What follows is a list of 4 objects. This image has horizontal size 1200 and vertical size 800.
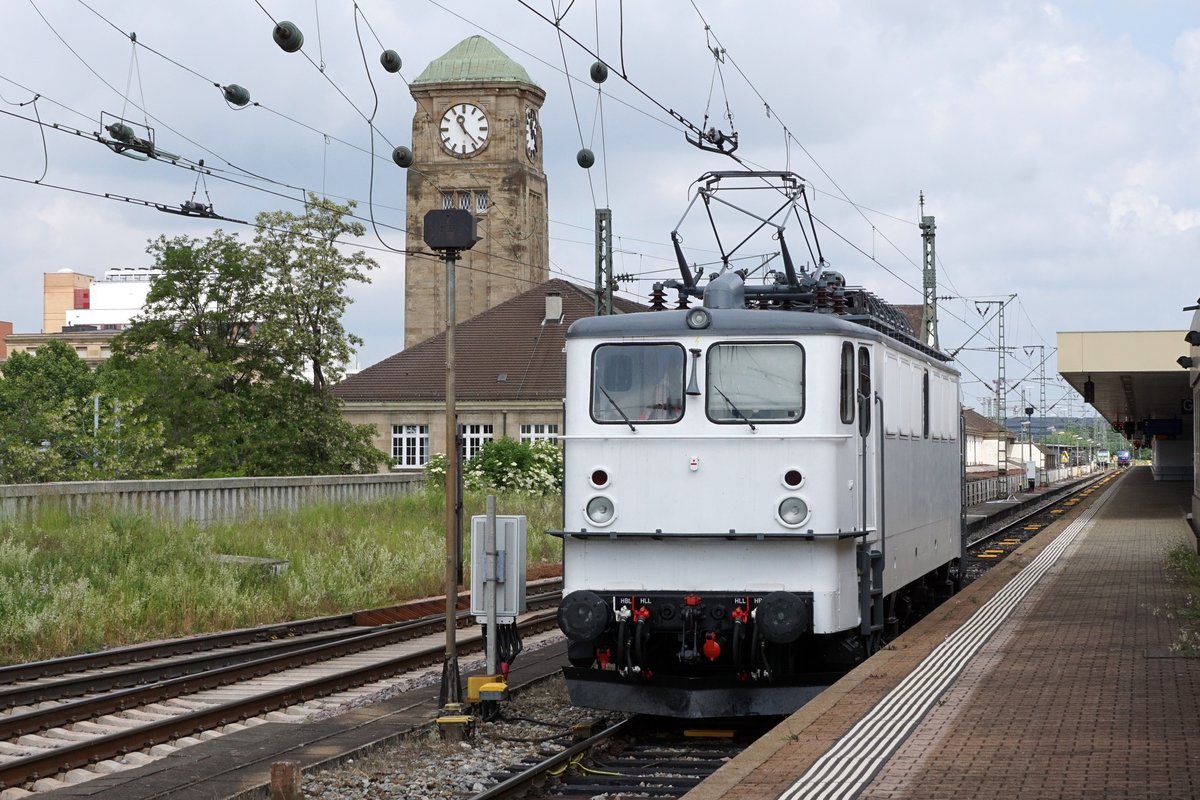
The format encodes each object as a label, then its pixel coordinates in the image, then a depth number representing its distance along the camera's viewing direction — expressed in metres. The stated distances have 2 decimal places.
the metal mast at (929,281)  41.47
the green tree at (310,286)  50.16
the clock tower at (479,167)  88.44
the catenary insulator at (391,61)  18.83
